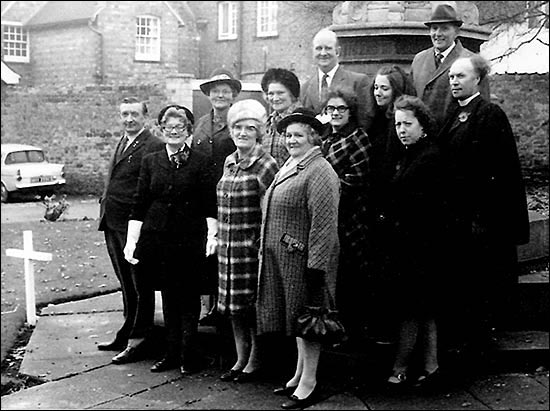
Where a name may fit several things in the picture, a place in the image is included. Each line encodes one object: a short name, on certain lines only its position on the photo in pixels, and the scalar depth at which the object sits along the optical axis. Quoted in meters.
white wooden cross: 7.51
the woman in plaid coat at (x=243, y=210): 5.40
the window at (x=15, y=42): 31.14
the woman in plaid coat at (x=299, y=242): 5.00
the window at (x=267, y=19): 30.47
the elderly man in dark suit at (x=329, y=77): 5.81
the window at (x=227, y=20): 32.16
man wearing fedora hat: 5.70
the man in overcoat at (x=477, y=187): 5.18
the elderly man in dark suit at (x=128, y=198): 6.21
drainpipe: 29.20
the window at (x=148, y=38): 31.08
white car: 20.56
